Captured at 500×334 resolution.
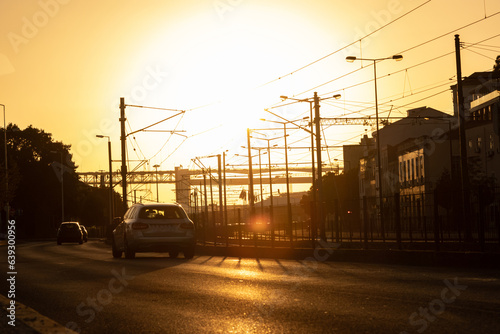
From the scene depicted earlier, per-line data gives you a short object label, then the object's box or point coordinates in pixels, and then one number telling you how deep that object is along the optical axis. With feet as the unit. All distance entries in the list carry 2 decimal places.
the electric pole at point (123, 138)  159.53
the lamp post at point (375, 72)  85.10
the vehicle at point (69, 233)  191.32
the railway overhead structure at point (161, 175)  623.20
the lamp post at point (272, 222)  96.84
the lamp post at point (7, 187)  217.36
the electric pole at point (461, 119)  117.92
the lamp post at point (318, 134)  148.97
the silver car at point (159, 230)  83.15
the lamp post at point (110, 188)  216.78
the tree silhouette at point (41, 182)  309.67
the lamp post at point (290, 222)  95.86
